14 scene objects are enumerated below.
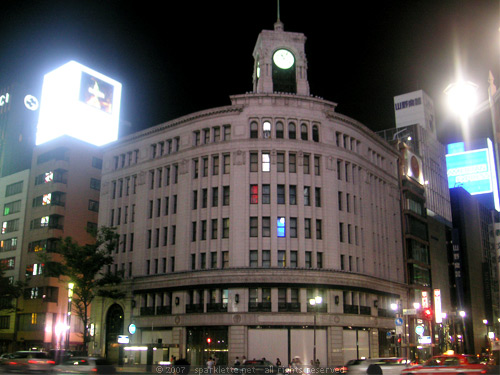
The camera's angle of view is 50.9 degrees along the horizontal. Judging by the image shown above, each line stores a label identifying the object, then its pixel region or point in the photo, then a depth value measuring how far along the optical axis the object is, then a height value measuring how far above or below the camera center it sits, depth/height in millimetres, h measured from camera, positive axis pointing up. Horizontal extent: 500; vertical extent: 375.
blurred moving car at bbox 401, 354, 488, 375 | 26280 -2185
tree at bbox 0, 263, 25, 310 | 68938 +3758
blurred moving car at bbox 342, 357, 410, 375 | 32812 -2634
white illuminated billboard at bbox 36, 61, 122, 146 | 83938 +34914
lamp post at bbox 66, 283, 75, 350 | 44425 +1774
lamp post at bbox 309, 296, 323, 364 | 46512 +1804
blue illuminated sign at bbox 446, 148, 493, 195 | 150500 +42964
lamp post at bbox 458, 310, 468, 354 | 100456 -2195
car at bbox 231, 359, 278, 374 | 30047 -2658
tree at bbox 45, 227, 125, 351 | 54031 +5373
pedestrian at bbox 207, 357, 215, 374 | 30491 -3070
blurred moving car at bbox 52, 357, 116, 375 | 29359 -2526
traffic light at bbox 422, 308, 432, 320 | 42156 +805
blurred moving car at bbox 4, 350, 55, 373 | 31500 -2510
